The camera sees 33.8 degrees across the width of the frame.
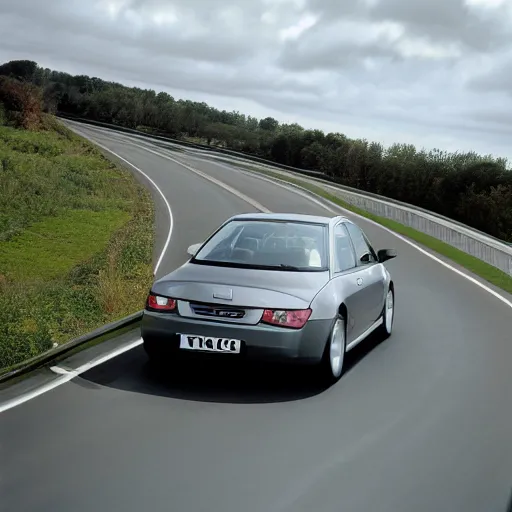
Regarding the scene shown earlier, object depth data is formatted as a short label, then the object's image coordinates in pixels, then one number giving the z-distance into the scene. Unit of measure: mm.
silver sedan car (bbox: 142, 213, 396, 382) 7488
